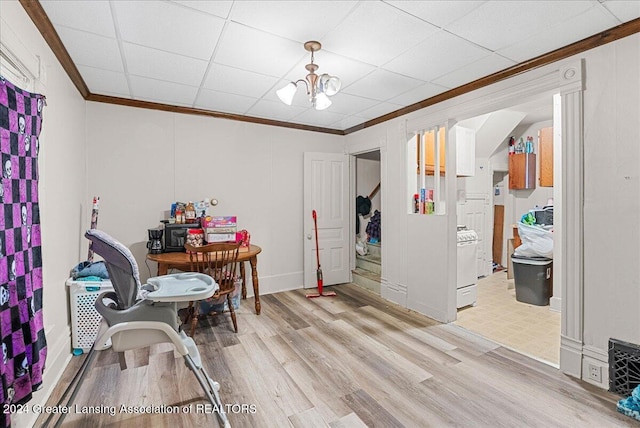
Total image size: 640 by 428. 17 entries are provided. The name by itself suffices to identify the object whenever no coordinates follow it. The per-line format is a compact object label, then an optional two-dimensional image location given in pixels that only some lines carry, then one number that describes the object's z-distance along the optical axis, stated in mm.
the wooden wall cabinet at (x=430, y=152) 3848
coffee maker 3314
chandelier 2211
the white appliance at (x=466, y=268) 3643
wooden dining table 2973
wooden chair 2900
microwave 3355
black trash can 3795
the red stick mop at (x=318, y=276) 4207
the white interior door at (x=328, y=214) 4527
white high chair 1540
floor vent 1962
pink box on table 3391
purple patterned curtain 1406
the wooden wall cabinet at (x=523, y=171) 5145
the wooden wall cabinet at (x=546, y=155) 4551
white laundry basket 2576
